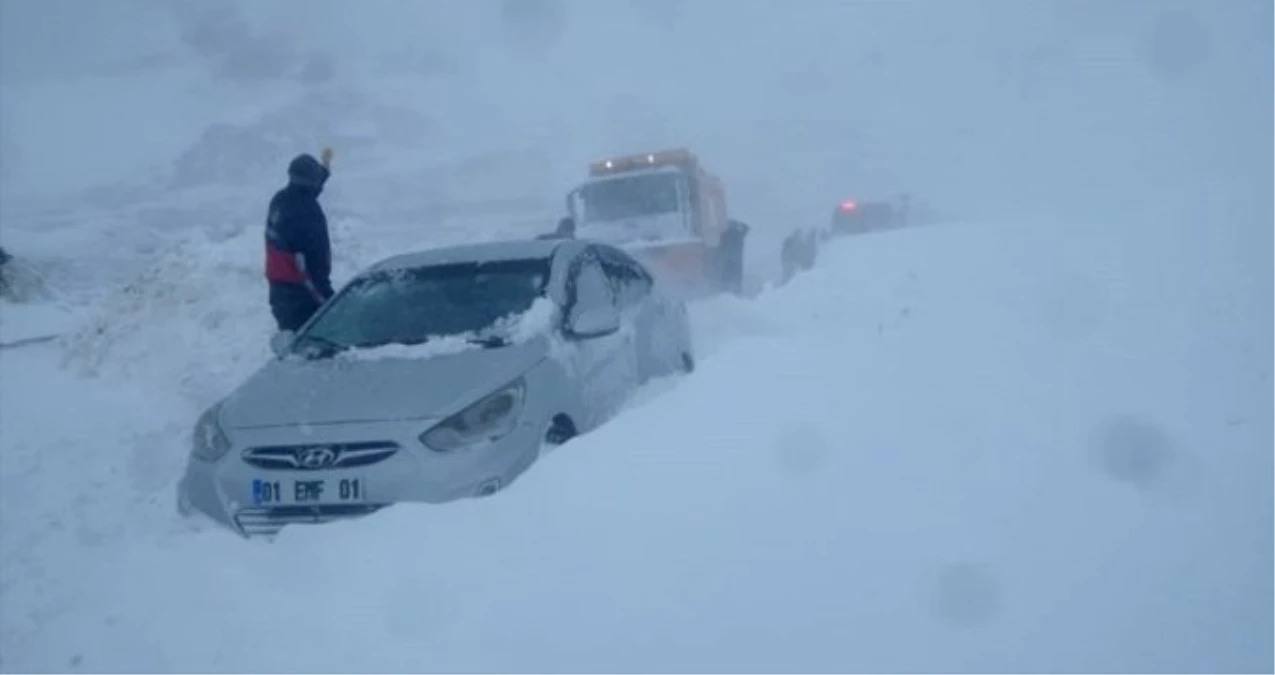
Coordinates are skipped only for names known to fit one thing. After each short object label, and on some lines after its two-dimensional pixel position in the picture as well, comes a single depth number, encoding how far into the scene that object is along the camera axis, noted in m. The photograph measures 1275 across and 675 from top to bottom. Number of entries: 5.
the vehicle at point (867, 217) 29.16
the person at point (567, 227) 15.02
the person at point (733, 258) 15.81
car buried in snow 4.79
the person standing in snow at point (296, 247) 7.48
